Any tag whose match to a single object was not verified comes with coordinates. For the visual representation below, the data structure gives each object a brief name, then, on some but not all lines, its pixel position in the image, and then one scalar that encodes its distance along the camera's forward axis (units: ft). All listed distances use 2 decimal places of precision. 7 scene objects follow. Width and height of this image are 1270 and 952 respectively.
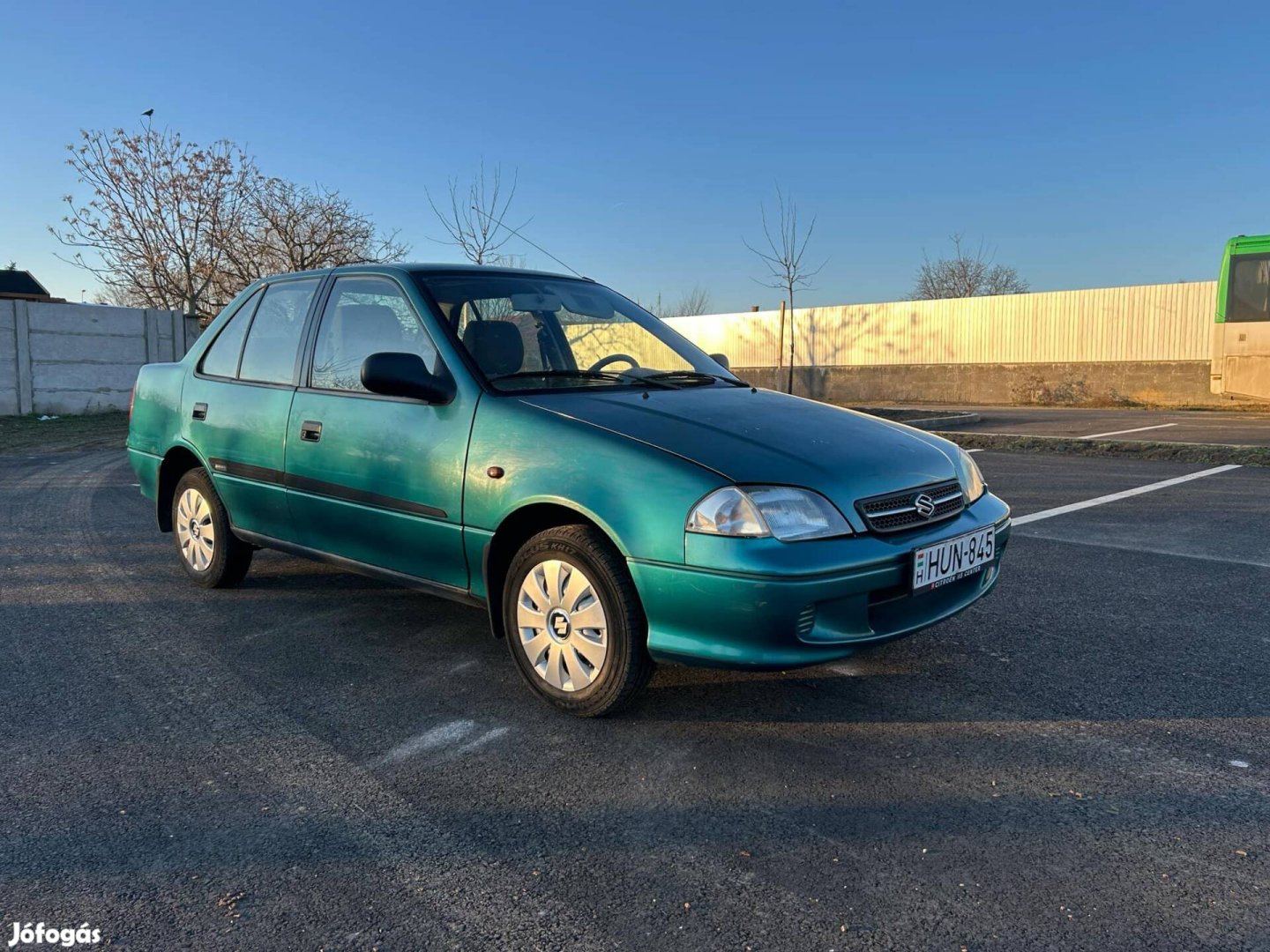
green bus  59.93
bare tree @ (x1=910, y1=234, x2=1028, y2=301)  171.73
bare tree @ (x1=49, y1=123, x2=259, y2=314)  93.20
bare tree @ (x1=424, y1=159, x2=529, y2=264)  59.16
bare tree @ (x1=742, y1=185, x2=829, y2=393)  84.72
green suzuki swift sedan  9.44
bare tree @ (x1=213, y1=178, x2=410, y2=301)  92.38
